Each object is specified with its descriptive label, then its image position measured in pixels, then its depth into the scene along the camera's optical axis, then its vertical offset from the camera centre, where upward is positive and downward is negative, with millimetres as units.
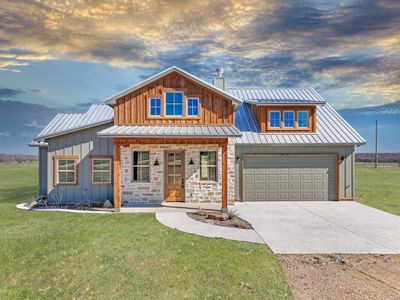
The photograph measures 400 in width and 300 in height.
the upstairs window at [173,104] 11766 +2280
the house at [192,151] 11555 -88
